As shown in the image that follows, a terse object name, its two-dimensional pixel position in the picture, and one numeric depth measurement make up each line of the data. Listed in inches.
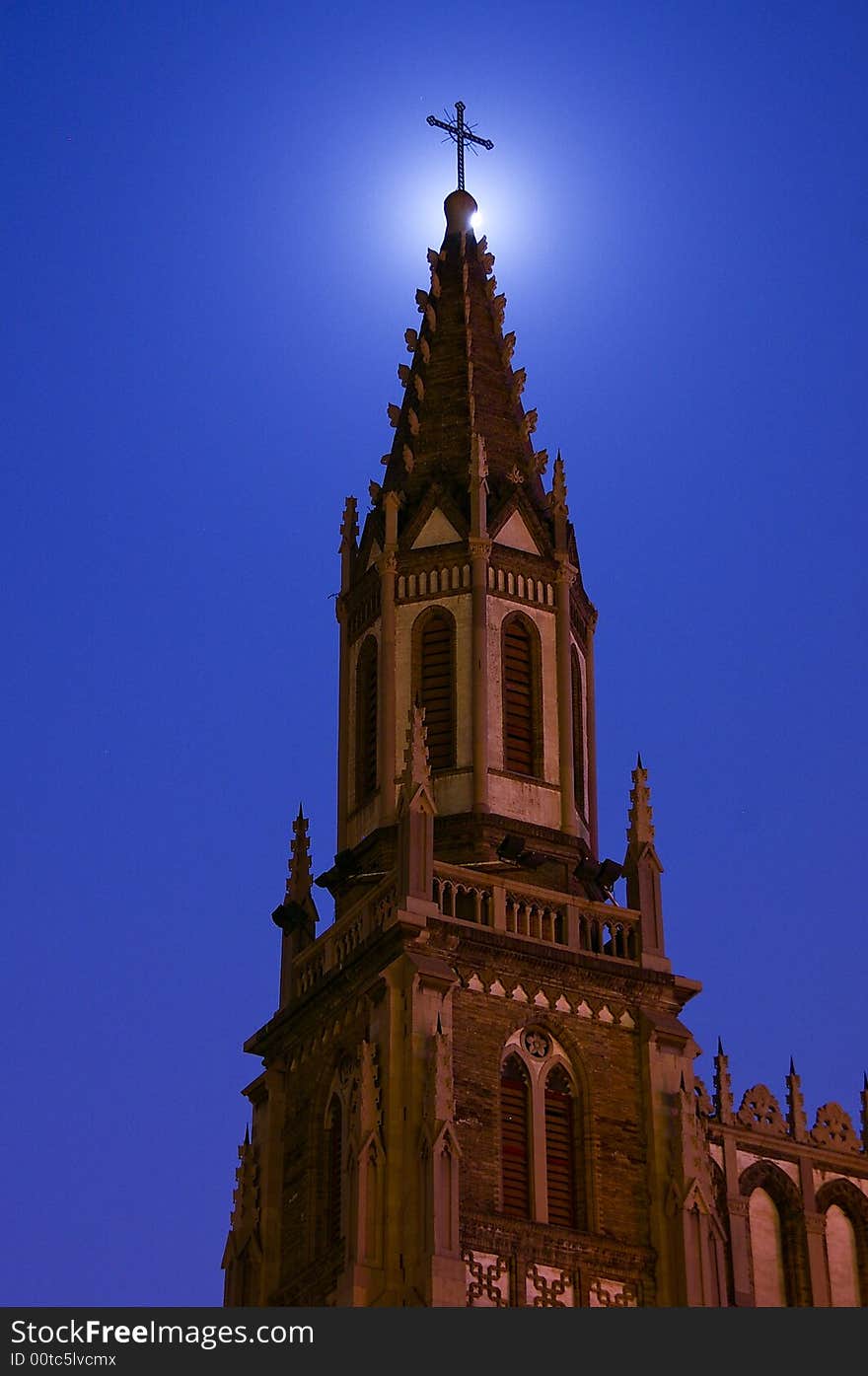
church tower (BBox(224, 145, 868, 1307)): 1888.5
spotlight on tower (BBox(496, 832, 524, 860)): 2075.5
